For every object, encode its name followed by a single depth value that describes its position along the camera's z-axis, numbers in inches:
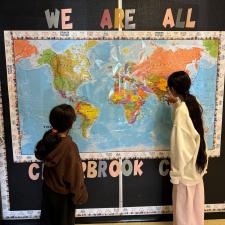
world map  83.2
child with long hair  77.3
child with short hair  67.7
